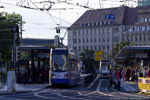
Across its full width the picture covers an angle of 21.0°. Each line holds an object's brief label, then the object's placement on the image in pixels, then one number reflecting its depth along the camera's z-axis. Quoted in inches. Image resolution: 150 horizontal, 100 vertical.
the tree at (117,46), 3900.1
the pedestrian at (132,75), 1807.3
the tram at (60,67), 1322.6
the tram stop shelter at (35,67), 1533.0
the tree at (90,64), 4150.8
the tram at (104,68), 2820.6
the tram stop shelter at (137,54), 1432.1
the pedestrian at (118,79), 1270.9
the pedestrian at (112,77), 1280.8
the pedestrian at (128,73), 1742.1
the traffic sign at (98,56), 3107.8
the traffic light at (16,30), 1215.2
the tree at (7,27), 2600.9
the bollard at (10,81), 1161.4
